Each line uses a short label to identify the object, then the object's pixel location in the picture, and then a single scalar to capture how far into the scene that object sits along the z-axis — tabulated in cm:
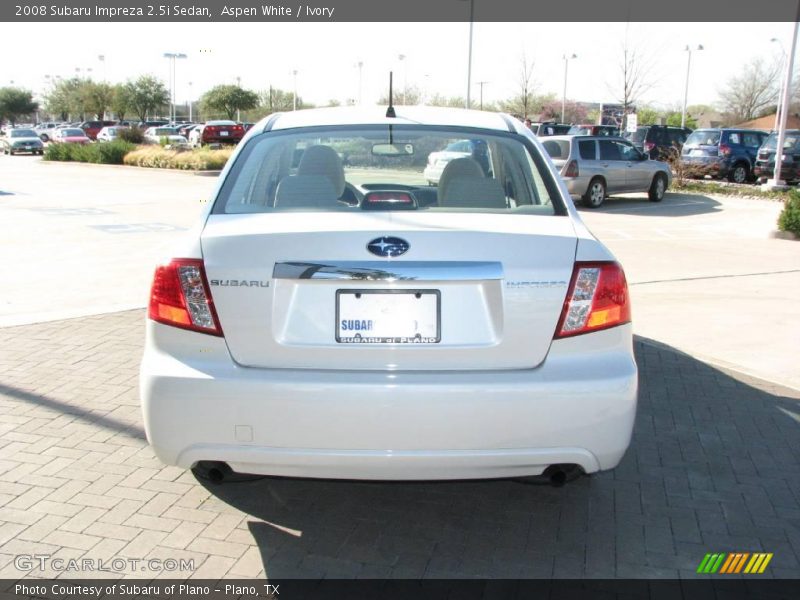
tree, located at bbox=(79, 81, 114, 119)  7150
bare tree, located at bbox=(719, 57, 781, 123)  6869
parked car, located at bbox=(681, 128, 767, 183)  2631
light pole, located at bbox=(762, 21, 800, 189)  2027
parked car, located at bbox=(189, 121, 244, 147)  3809
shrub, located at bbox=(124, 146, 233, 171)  2944
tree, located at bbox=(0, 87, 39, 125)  9356
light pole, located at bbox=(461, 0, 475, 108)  3116
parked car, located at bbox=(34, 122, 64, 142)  6162
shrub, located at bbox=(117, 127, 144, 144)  3825
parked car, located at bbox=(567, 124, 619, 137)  3319
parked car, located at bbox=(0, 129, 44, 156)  4481
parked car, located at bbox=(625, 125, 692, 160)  3081
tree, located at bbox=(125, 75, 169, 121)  7012
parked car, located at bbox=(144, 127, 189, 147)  3764
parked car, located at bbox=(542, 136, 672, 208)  1864
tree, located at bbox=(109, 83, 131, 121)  7012
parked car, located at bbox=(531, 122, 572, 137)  3322
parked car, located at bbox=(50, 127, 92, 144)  4506
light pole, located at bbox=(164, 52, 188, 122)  6340
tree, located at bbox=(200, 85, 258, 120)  6194
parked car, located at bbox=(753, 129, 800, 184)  2462
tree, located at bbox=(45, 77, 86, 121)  8081
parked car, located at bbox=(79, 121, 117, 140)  5831
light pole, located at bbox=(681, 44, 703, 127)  6041
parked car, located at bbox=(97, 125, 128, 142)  4328
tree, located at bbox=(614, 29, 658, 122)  3712
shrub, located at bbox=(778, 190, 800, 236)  1295
